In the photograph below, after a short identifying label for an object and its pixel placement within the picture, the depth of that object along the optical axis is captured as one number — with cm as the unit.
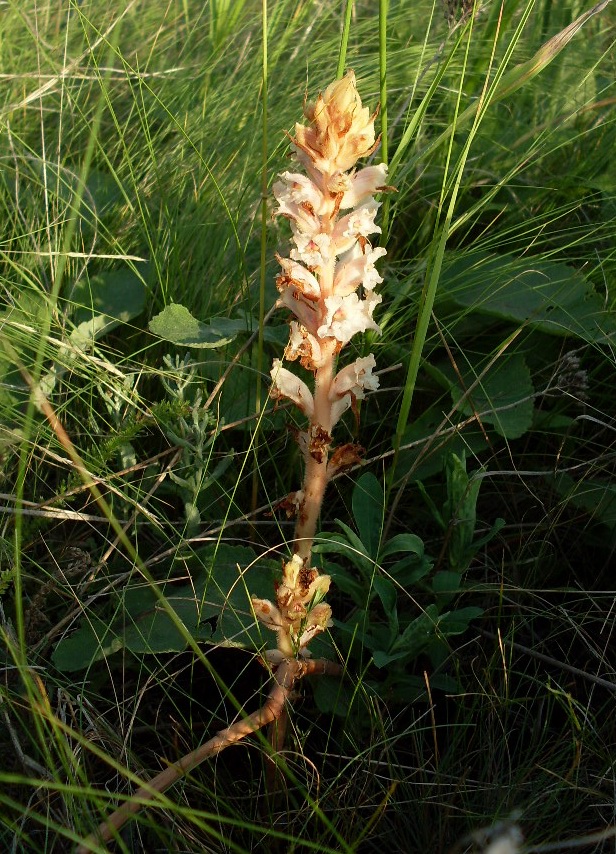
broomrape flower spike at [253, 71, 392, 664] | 43
